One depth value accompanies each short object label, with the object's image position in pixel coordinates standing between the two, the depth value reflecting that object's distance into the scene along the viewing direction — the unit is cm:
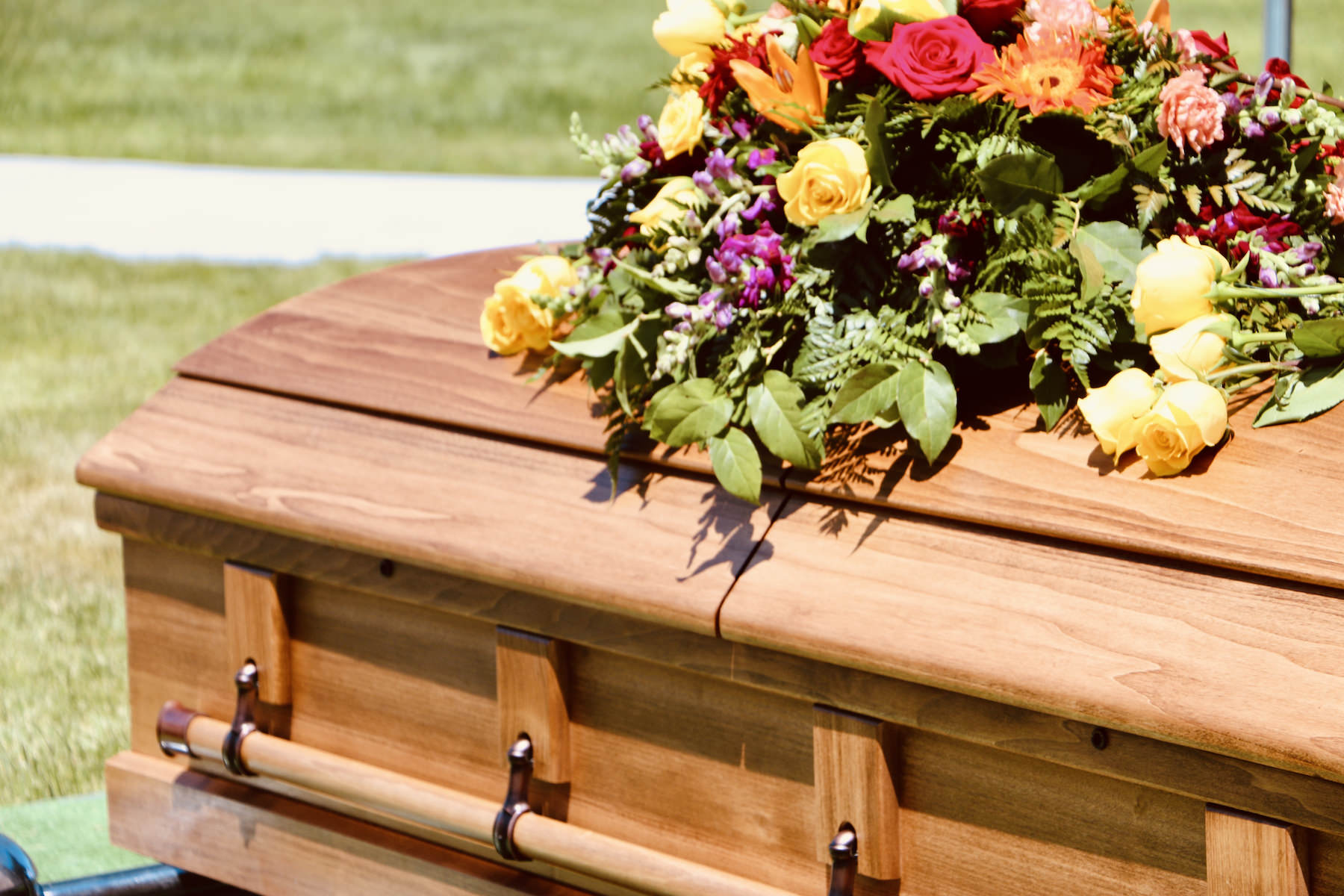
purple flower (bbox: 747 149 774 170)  281
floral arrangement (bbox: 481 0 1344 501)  267
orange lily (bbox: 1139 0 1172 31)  287
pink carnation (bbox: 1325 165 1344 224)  269
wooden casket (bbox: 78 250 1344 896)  256
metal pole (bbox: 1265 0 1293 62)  474
